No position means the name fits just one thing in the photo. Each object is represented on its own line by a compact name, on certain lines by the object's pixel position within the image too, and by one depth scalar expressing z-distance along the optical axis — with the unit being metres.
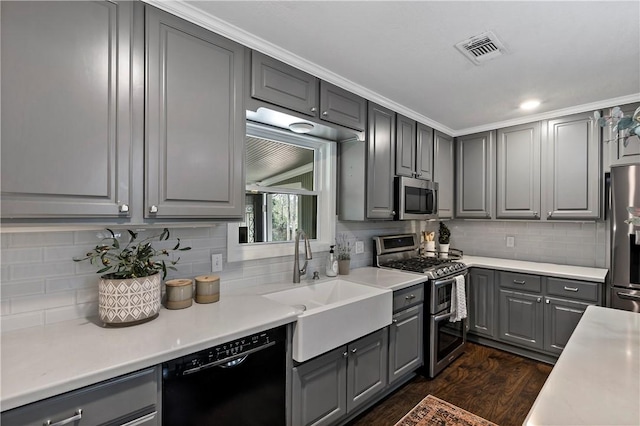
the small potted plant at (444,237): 3.75
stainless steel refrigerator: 2.57
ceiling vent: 1.83
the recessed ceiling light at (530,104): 2.86
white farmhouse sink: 1.65
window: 2.31
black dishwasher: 1.24
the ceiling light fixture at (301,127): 2.26
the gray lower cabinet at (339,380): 1.73
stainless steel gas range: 2.70
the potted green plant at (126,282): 1.36
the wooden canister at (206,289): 1.75
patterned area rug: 2.15
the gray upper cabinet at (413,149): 3.01
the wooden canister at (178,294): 1.64
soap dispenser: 2.56
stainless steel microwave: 2.95
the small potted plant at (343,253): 2.67
